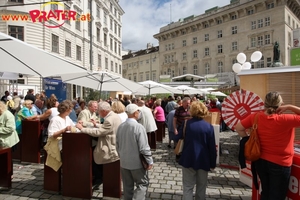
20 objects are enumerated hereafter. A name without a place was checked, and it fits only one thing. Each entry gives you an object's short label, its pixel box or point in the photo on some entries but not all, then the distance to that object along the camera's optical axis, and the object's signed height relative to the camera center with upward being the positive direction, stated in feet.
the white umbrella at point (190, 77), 104.29 +12.04
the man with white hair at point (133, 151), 10.68 -2.50
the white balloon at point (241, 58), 33.42 +6.78
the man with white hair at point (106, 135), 12.08 -1.94
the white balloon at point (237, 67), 32.61 +5.28
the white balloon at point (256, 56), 29.94 +6.47
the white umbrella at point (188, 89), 52.29 +3.10
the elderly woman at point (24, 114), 19.61 -1.14
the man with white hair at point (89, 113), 18.52 -1.00
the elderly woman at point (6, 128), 14.03 -1.70
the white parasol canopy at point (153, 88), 39.55 +2.64
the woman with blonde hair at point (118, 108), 15.28 -0.46
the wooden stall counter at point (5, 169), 14.20 -4.49
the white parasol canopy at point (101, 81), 28.56 +2.96
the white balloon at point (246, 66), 31.95 +5.37
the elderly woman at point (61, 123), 13.12 -1.32
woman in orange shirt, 8.94 -1.82
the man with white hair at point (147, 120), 22.70 -1.97
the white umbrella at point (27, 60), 12.41 +2.60
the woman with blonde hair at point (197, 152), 10.54 -2.54
